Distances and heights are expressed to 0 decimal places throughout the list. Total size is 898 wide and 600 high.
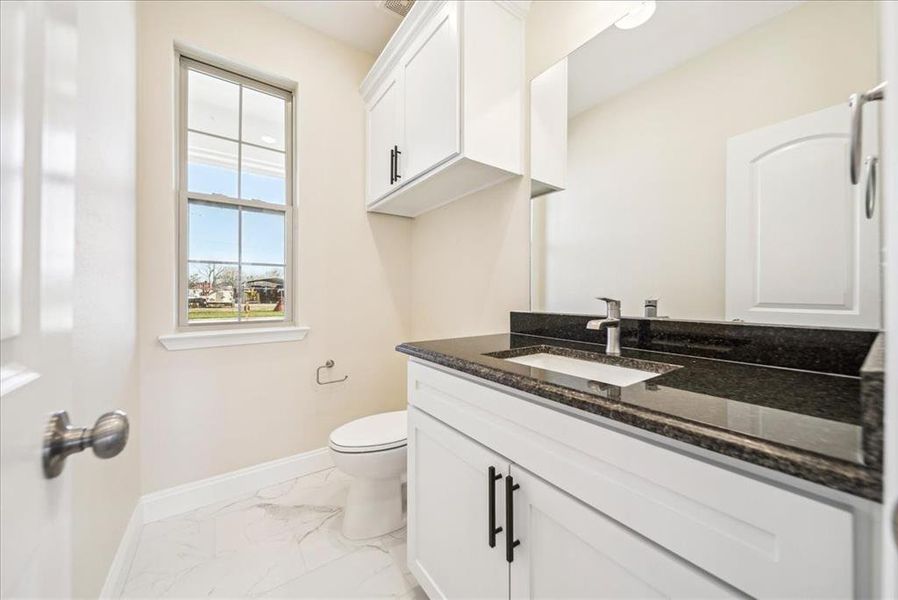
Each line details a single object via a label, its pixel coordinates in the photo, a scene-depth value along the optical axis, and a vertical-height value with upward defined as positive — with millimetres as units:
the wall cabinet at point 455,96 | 1479 +939
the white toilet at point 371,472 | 1531 -769
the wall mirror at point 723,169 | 866 +415
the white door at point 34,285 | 330 +14
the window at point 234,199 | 1900 +579
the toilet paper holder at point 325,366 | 2193 -420
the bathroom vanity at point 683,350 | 480 -144
